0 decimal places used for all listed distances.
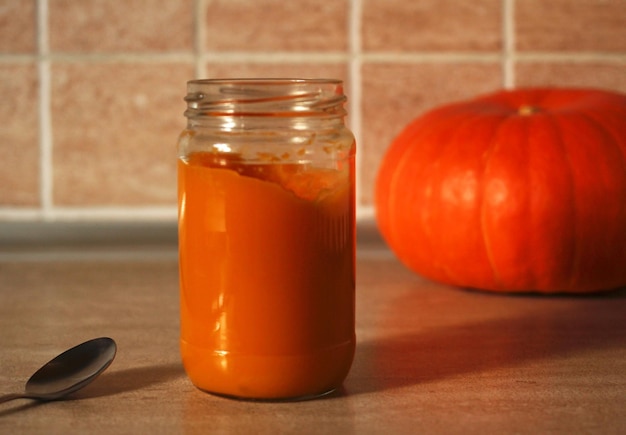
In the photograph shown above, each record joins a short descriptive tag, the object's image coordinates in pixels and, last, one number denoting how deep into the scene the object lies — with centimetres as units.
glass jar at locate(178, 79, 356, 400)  66
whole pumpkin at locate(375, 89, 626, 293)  83
